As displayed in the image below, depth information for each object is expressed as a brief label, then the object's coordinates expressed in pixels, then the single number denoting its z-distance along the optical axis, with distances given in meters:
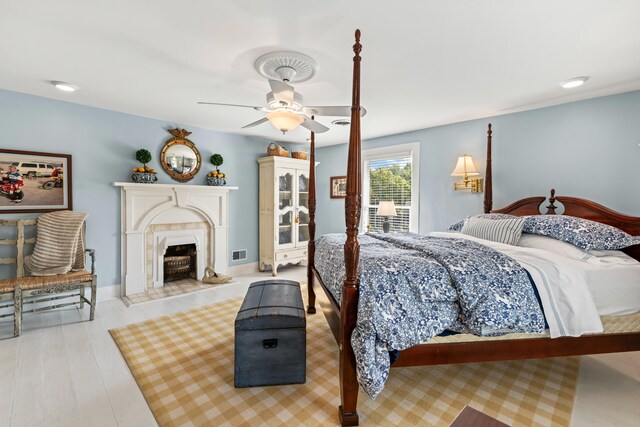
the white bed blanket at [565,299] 1.86
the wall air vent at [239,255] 4.96
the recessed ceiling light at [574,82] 2.63
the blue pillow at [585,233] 2.28
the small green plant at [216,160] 4.48
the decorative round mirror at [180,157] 4.14
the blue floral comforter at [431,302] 1.62
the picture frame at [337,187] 5.67
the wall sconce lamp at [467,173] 3.76
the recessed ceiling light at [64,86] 2.80
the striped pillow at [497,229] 2.68
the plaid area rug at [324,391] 1.80
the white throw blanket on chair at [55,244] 3.12
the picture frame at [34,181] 3.11
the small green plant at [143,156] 3.79
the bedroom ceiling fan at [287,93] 2.19
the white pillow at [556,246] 2.19
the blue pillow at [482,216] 2.98
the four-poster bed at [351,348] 1.72
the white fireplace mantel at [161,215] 3.82
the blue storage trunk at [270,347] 2.04
